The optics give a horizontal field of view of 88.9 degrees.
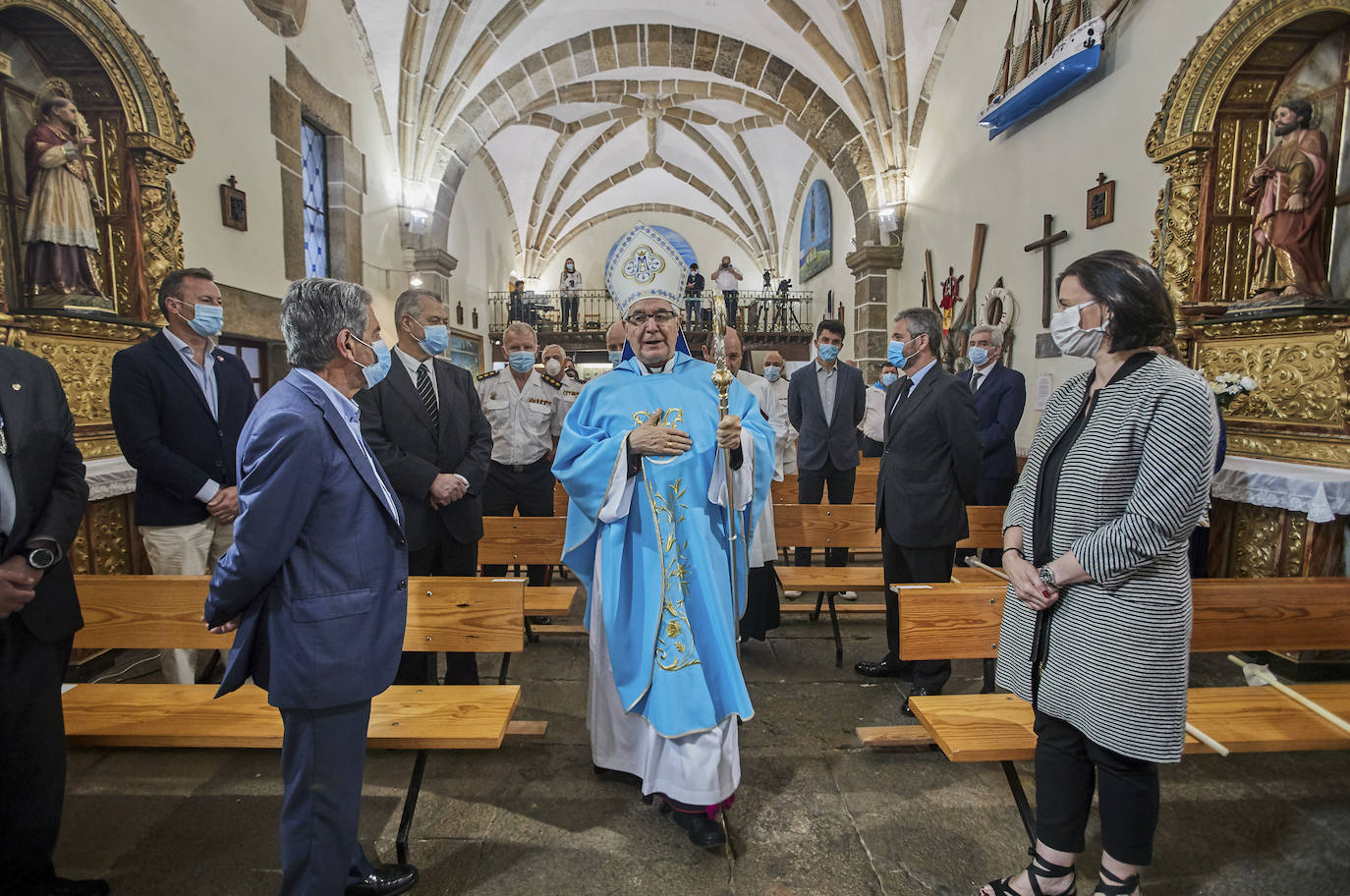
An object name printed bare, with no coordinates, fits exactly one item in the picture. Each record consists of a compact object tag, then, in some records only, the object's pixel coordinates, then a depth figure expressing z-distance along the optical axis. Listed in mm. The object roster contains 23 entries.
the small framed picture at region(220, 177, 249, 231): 5562
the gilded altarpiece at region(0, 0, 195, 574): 3670
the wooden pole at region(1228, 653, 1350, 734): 2074
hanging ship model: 5352
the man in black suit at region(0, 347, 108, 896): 1715
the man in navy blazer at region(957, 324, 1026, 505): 4844
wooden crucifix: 6176
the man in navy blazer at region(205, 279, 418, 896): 1486
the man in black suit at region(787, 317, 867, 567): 4961
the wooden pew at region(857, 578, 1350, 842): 2174
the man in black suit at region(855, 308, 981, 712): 3170
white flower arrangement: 3877
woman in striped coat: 1505
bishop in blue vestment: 2225
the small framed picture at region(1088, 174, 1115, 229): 5418
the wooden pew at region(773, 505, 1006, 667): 4051
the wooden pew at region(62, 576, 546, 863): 2195
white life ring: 6957
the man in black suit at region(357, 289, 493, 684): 2922
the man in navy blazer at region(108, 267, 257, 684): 2969
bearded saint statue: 3891
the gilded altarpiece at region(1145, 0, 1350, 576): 3740
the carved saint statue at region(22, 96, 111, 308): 3756
